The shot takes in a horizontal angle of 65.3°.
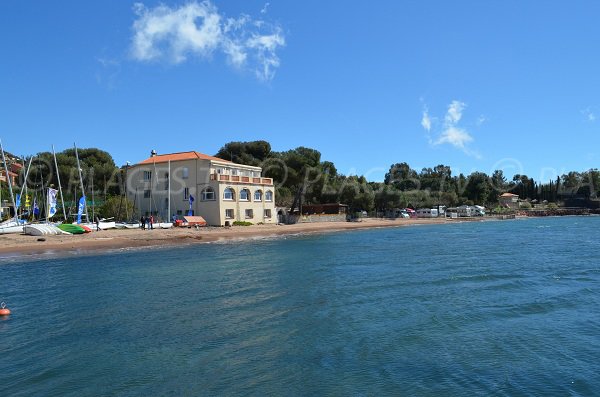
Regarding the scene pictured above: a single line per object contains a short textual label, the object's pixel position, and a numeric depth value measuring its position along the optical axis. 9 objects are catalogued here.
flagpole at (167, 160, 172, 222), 60.84
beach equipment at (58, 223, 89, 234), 45.31
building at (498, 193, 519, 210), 153.40
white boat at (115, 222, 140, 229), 54.12
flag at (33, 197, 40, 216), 59.09
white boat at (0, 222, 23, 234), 43.50
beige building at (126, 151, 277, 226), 63.00
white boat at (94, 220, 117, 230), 51.19
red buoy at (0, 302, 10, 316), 15.27
